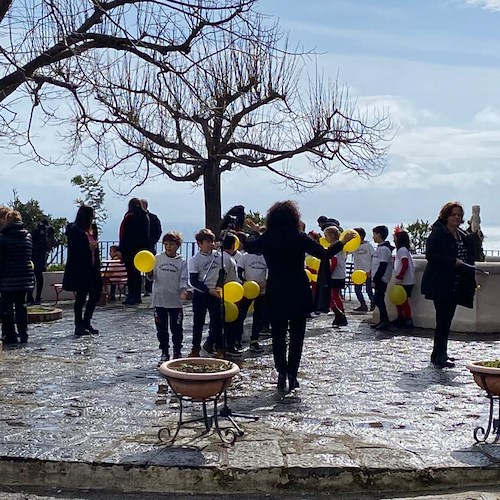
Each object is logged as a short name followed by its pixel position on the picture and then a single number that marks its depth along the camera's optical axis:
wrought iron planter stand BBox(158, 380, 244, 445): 6.01
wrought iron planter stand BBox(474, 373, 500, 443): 6.08
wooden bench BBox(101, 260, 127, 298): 17.91
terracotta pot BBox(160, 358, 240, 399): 5.83
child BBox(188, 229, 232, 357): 9.48
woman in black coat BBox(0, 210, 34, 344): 10.88
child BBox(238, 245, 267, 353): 11.02
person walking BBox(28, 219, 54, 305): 17.98
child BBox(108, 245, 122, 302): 17.00
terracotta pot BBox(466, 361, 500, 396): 6.00
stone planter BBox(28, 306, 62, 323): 14.35
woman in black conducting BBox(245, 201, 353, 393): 8.01
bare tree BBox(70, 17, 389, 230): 19.72
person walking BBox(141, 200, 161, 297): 17.11
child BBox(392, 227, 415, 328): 13.12
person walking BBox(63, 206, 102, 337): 12.18
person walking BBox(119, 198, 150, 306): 16.12
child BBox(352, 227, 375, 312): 16.71
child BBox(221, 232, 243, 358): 10.10
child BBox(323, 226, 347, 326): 14.12
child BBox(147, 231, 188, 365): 9.52
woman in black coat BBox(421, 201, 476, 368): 9.39
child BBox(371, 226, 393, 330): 13.47
